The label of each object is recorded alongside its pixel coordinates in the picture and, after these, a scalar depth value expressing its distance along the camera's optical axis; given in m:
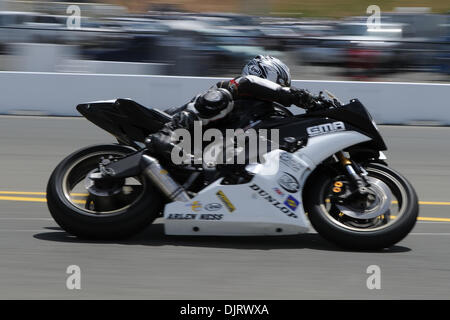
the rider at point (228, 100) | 10.69
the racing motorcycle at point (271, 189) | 10.70
